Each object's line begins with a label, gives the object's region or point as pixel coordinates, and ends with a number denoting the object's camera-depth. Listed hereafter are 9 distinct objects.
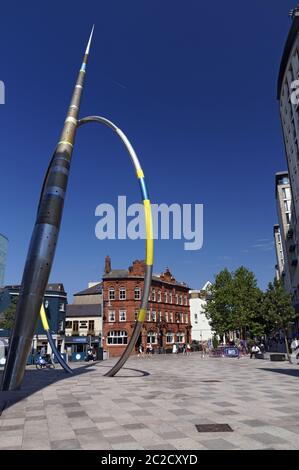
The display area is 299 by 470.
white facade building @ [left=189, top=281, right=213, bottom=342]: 106.50
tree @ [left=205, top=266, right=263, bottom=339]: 54.69
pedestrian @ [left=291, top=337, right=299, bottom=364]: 33.64
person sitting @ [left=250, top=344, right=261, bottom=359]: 39.21
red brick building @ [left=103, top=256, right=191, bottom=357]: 66.12
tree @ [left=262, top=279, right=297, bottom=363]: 41.84
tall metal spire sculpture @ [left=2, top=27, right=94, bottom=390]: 14.98
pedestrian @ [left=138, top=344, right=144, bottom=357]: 56.86
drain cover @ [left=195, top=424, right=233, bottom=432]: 8.09
